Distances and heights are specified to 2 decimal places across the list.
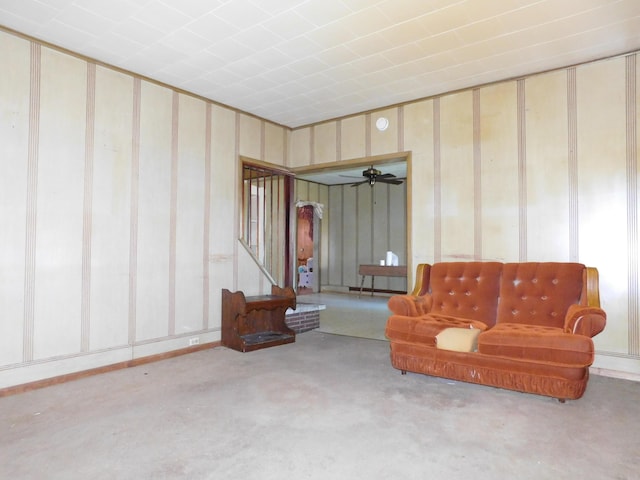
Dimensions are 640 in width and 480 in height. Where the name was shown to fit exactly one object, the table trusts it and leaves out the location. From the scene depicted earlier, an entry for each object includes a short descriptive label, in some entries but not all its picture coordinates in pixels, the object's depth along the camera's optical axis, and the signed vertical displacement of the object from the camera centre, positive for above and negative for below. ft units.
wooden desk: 28.12 -1.73
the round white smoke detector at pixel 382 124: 15.99 +5.08
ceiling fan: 22.12 +4.23
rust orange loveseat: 9.17 -2.11
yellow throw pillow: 10.30 -2.45
